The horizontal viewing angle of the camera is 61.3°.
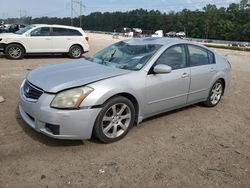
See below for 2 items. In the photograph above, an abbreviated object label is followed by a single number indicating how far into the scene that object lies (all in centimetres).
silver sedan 278
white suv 901
